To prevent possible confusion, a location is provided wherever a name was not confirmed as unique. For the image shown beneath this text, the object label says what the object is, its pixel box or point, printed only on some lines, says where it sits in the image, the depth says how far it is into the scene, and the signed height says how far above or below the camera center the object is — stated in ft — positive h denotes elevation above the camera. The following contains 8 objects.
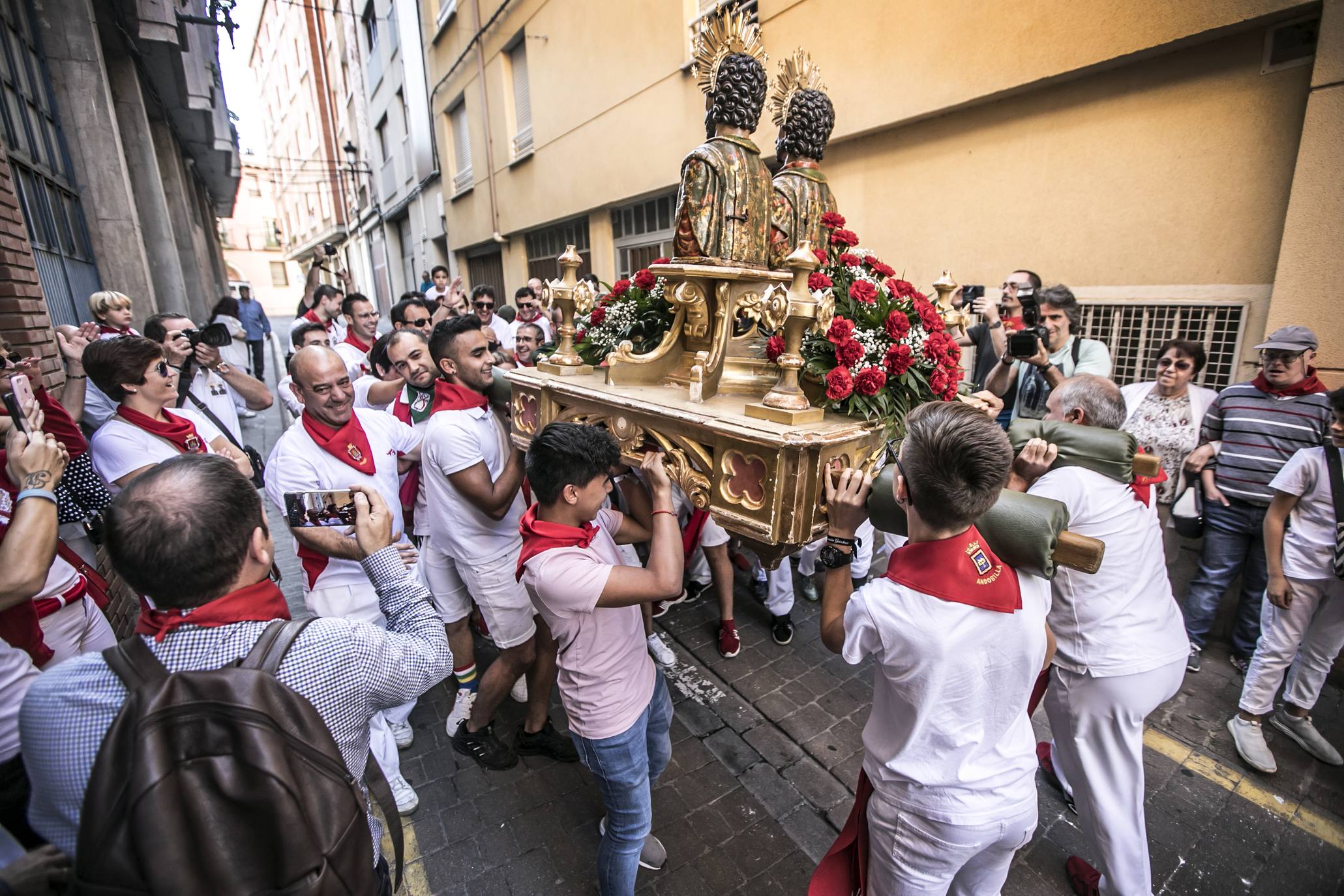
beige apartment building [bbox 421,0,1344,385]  11.28 +3.22
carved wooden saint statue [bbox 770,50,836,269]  8.22 +2.00
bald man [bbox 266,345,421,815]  8.08 -2.05
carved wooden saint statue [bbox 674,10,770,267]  7.43 +1.62
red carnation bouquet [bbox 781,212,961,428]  6.55 -0.64
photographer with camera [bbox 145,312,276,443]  11.82 -1.03
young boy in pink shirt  5.72 -2.86
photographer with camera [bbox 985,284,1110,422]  12.81 -1.47
